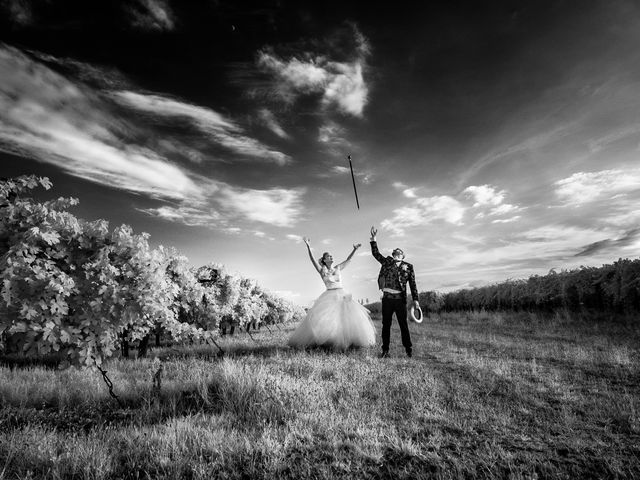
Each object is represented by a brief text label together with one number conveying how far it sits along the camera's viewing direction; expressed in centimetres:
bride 1016
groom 909
